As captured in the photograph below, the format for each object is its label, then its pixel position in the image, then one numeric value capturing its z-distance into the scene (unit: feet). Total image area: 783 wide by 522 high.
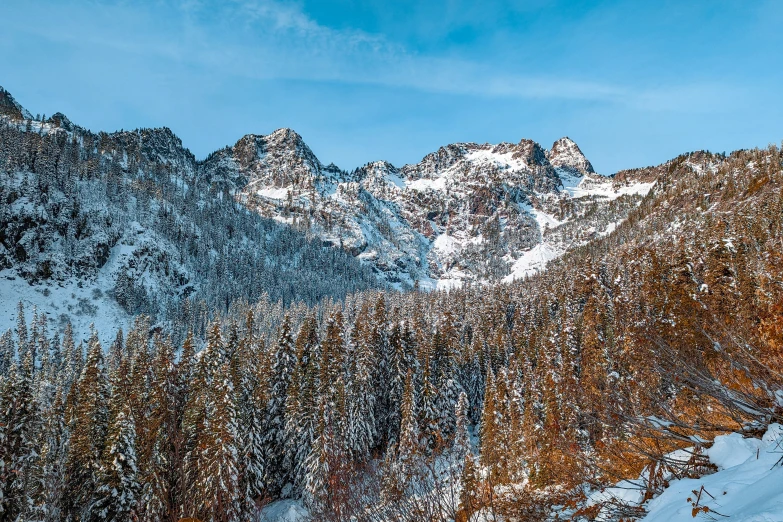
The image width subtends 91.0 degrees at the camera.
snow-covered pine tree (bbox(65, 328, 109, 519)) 87.10
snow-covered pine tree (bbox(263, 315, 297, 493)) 112.78
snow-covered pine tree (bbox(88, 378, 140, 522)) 76.74
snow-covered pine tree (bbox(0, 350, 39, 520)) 71.15
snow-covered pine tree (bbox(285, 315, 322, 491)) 105.19
